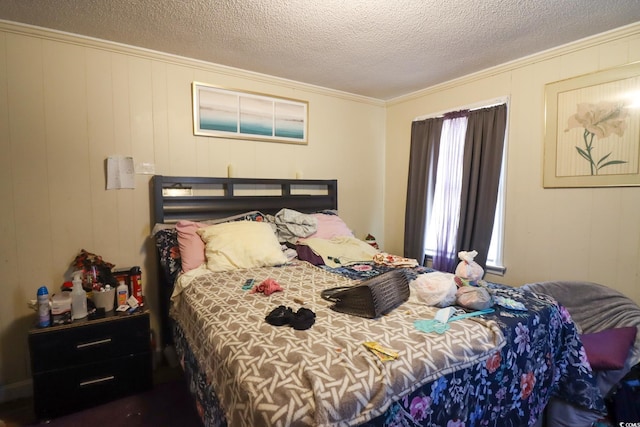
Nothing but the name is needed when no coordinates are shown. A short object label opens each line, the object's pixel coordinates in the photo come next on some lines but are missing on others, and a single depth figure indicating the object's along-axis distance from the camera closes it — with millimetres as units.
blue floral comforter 1042
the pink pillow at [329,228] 2754
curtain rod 2623
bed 883
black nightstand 1718
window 2767
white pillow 2074
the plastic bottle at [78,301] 1836
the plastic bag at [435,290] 1483
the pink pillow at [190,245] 2080
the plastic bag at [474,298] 1423
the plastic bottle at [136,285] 2119
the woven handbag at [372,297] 1357
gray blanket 1526
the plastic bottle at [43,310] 1756
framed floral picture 1986
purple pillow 1596
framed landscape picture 2590
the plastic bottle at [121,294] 1989
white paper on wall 2260
